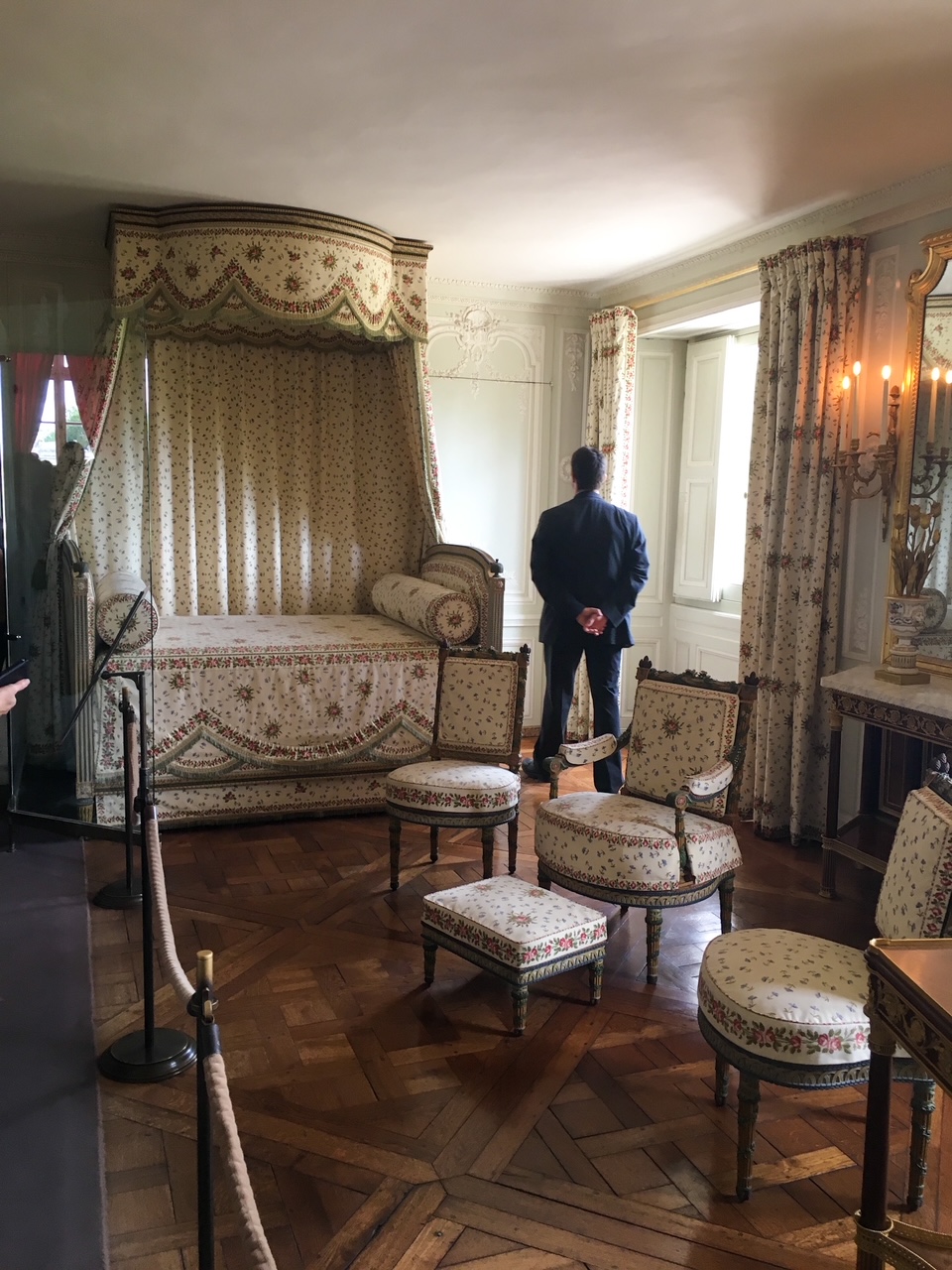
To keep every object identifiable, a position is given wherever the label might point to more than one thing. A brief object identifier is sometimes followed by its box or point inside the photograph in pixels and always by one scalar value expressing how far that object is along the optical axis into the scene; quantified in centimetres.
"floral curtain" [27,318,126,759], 411
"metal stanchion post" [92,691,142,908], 329
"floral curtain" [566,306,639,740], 584
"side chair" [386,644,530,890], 366
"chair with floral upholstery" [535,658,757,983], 305
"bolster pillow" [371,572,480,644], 479
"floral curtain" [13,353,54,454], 384
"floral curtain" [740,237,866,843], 428
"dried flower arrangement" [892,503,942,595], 382
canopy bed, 442
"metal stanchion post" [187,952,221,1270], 136
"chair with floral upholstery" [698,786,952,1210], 206
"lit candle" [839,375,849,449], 423
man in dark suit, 476
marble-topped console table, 340
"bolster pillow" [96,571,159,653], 416
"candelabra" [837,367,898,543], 400
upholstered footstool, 271
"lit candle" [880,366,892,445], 400
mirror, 377
